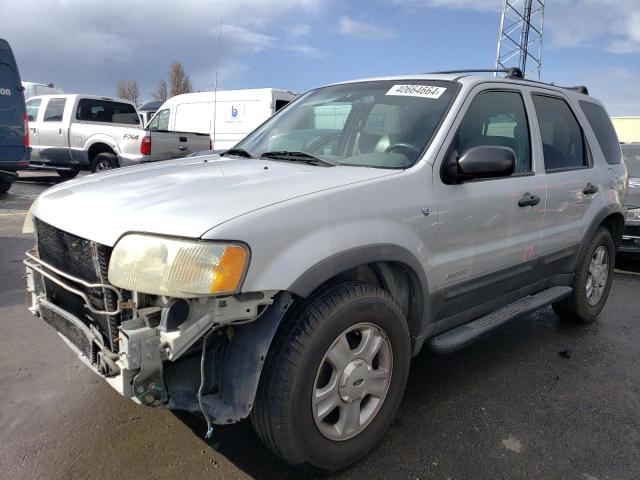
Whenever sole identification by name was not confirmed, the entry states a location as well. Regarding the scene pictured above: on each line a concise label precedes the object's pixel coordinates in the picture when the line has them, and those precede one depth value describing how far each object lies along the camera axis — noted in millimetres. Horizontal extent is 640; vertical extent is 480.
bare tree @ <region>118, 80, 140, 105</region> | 50000
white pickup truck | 10664
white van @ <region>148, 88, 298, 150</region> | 12016
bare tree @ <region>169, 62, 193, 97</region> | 38938
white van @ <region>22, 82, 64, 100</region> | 15578
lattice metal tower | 17453
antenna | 11815
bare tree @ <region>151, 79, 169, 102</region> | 42094
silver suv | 1922
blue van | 8945
